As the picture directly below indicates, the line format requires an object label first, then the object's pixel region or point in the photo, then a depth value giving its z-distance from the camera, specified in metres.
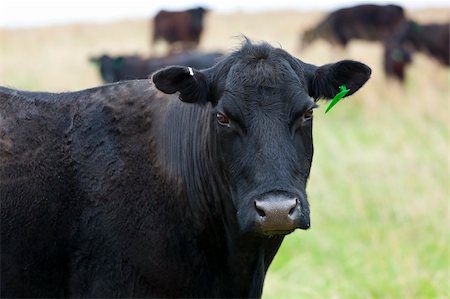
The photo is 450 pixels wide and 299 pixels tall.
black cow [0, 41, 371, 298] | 4.73
